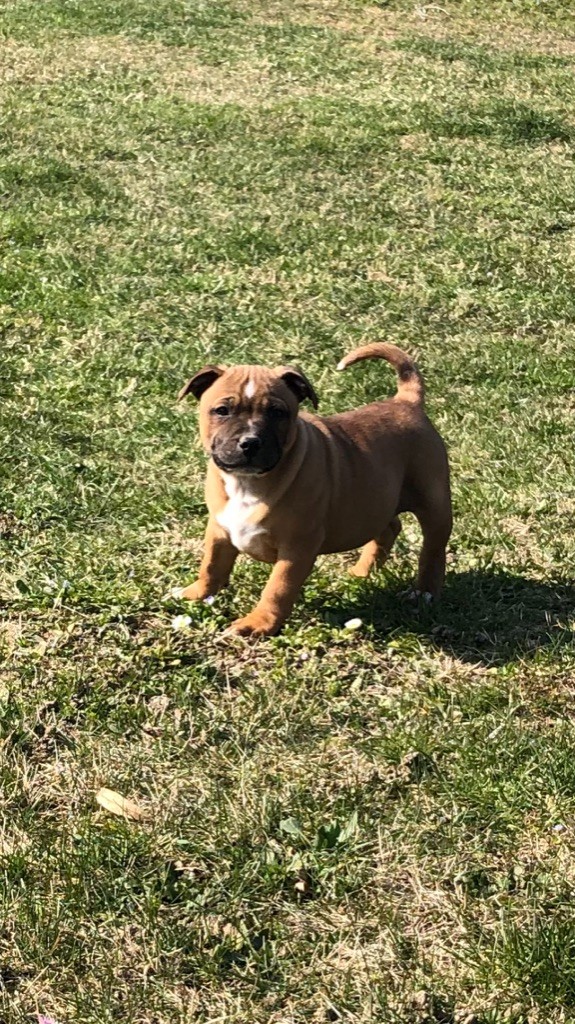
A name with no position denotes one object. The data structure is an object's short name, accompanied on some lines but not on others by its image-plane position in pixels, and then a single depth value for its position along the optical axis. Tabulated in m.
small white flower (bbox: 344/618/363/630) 4.21
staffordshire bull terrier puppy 3.81
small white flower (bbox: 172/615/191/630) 4.15
